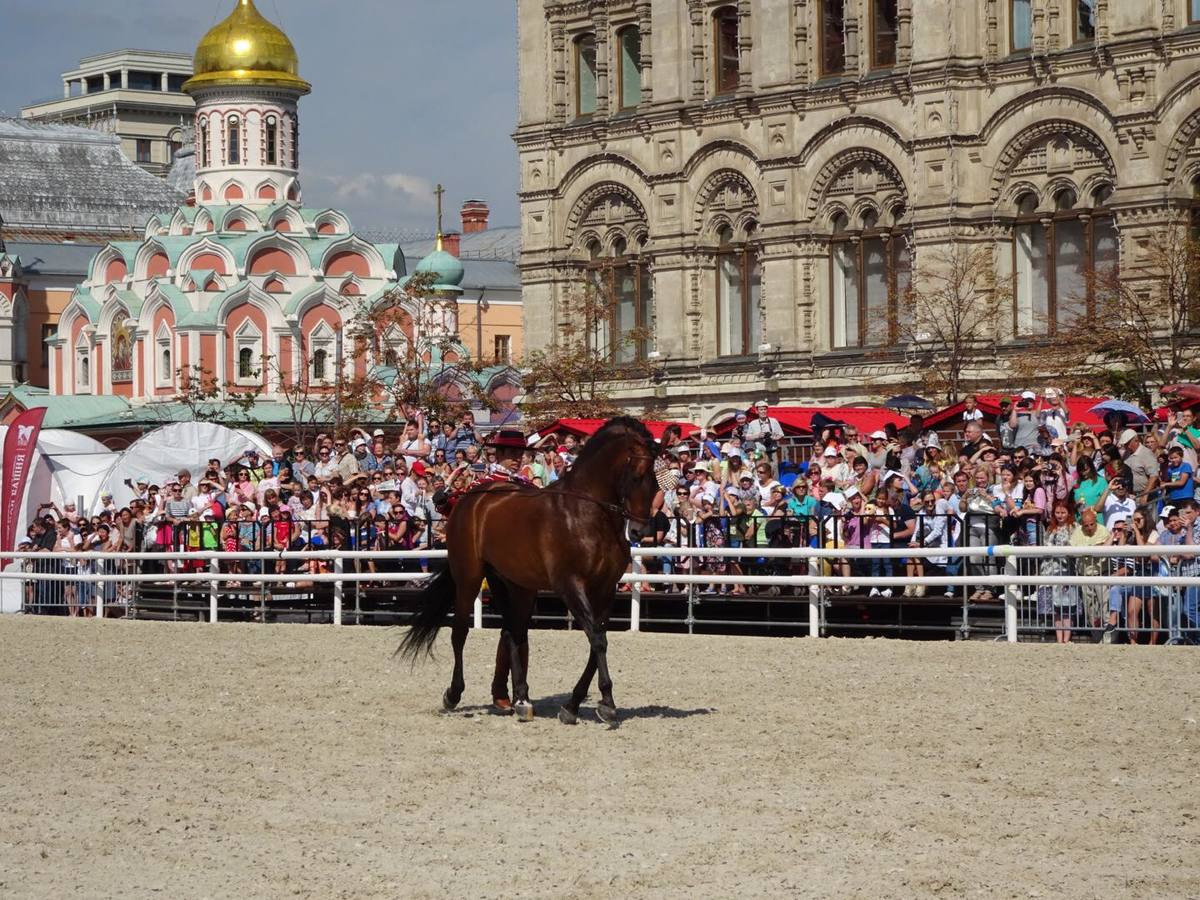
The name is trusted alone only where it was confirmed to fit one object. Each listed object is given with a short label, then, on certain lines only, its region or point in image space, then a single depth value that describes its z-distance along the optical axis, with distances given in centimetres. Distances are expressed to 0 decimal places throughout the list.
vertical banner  3694
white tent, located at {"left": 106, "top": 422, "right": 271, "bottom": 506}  3988
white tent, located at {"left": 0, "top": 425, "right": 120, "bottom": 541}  3769
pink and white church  9312
